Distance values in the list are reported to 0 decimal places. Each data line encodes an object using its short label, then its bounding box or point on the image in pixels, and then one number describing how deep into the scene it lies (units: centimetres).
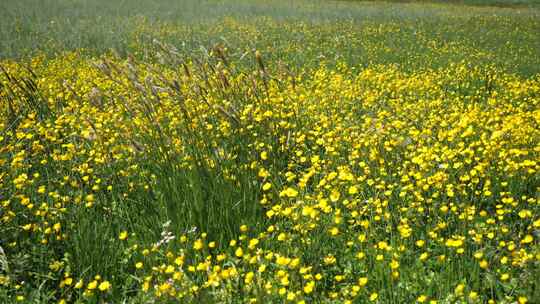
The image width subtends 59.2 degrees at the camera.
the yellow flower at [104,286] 241
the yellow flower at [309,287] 228
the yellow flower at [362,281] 234
